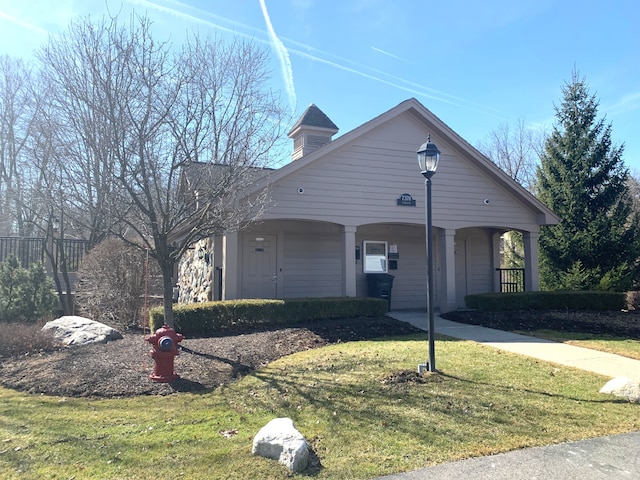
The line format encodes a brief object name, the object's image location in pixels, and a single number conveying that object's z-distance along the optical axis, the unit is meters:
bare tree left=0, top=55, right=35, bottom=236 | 19.77
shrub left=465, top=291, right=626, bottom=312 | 12.95
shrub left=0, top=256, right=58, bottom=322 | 10.15
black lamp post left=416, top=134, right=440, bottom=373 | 6.72
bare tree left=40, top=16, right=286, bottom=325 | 7.33
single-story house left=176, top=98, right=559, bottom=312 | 12.15
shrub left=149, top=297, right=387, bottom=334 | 9.69
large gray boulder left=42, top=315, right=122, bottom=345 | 8.84
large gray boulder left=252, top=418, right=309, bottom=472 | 3.74
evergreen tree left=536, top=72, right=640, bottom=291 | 16.58
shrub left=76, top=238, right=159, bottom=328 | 11.44
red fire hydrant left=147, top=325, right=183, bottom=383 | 6.33
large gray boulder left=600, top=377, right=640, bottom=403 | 5.42
